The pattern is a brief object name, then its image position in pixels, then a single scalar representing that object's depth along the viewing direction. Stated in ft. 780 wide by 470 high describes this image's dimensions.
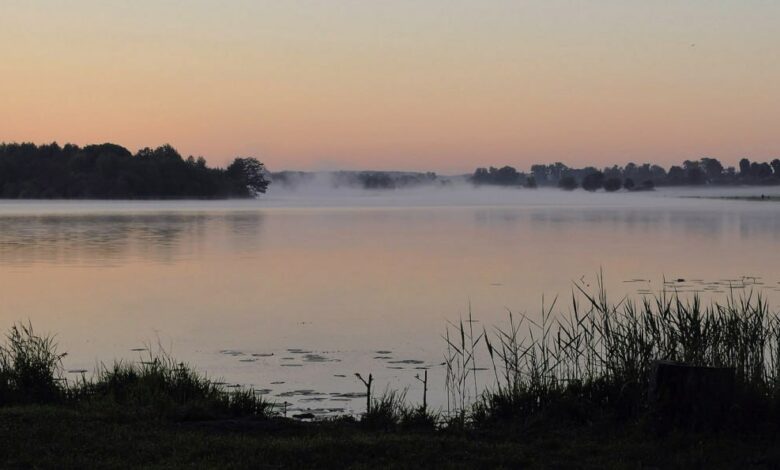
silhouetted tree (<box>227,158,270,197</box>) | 602.85
